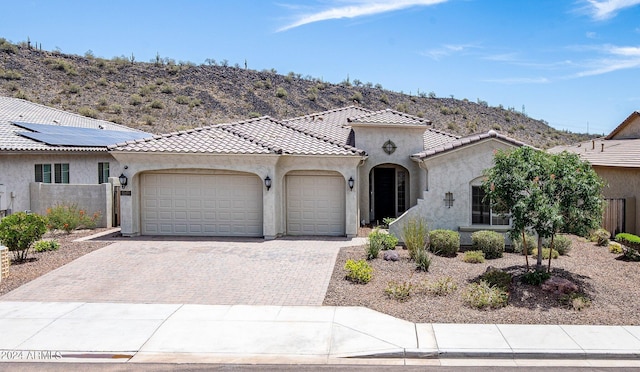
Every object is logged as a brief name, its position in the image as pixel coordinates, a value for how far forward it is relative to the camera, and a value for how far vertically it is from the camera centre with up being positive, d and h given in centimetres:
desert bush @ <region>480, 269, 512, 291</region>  1176 -245
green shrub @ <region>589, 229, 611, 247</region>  1741 -215
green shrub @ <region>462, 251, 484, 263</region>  1470 -237
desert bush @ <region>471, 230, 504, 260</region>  1537 -207
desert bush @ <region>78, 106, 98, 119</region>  4297 +556
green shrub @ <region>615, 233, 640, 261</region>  1506 -217
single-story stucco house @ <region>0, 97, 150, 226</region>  1956 +54
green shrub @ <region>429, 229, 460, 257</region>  1567 -207
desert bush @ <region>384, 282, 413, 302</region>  1114 -253
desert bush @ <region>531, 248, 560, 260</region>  1464 -232
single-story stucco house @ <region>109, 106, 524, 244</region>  1734 -27
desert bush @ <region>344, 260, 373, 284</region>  1238 -234
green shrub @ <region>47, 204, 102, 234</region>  1852 -146
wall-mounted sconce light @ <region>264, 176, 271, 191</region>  1792 -18
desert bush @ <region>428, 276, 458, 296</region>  1141 -252
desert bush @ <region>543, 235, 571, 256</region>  1577 -217
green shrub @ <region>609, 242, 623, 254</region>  1619 -235
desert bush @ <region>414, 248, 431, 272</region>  1344 -224
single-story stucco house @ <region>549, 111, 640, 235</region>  1873 -26
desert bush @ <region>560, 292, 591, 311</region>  1048 -264
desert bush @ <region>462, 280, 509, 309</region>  1055 -255
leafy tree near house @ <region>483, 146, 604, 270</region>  1141 -40
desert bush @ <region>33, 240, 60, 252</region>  1548 -203
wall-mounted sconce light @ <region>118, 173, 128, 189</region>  1822 -3
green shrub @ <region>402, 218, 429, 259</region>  1423 -174
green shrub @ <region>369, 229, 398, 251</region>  1586 -203
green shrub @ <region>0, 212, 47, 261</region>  1382 -142
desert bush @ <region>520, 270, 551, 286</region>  1177 -238
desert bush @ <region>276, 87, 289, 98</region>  5443 +883
